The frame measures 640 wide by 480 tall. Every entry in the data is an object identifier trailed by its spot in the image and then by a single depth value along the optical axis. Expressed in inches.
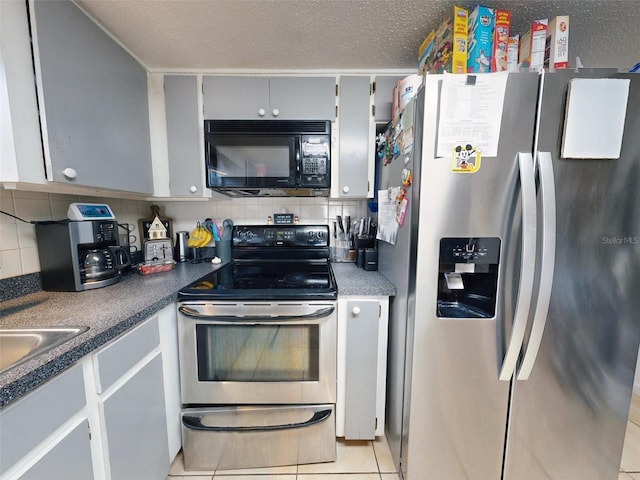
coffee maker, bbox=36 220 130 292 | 42.9
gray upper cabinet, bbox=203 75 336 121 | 56.3
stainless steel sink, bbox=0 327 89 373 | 29.1
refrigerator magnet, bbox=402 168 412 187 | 38.6
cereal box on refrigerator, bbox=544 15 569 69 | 35.6
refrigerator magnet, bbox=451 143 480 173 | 33.8
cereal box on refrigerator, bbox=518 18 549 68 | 37.0
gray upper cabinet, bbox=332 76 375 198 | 56.8
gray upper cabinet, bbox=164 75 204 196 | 56.7
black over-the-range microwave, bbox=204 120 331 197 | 55.6
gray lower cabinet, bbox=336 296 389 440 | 46.2
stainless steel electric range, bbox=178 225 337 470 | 44.2
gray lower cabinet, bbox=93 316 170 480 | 31.1
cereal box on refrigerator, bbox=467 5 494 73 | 37.5
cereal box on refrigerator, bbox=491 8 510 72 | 38.4
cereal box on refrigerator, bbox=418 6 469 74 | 38.0
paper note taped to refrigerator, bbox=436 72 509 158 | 32.7
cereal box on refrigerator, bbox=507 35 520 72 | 40.1
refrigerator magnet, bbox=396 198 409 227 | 40.6
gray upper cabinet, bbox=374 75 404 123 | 56.4
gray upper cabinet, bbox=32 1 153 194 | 34.4
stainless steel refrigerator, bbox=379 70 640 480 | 33.1
